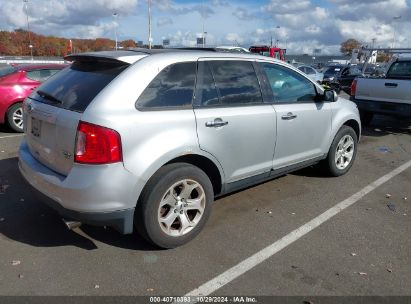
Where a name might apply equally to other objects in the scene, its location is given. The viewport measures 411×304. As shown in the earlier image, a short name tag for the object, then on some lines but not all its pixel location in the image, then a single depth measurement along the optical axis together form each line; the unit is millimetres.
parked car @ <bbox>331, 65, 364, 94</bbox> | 21328
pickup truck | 8531
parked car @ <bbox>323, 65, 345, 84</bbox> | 24981
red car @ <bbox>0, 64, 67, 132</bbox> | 8336
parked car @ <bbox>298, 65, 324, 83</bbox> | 21406
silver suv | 3184
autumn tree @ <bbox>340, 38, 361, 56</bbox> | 101062
